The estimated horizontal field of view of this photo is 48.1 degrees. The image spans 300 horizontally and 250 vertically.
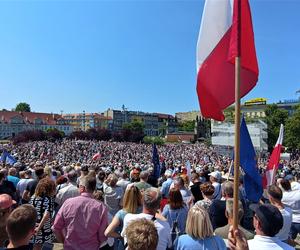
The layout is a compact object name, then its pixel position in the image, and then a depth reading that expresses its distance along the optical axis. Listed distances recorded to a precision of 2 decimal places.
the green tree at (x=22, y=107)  148.15
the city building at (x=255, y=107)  117.38
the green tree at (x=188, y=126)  153.50
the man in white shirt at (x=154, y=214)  4.05
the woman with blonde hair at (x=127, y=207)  4.30
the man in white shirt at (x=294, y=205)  6.36
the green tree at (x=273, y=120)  72.56
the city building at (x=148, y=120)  163.25
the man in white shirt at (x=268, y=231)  3.12
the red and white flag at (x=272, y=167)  8.33
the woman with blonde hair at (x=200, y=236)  3.30
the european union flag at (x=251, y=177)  4.62
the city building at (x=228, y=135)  41.25
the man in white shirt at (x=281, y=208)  5.02
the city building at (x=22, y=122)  125.38
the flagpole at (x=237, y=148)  2.81
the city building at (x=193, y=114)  193.75
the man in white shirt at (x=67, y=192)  6.62
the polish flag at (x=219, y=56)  3.78
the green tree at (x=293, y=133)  61.50
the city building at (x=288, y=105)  115.12
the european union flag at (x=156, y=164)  12.68
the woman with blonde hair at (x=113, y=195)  7.35
